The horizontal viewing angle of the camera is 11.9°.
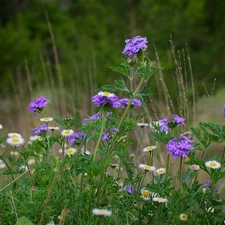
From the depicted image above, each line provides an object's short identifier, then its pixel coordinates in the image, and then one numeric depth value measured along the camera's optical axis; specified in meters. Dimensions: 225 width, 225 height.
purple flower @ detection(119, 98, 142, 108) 1.61
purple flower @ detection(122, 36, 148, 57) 1.53
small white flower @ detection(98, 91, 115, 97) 1.53
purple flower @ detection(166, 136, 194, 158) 1.52
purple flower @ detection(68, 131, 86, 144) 1.63
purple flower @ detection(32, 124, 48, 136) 1.63
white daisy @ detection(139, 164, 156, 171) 1.61
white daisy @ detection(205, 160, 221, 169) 1.52
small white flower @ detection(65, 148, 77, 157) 1.60
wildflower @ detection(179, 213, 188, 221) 1.48
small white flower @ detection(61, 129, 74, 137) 1.60
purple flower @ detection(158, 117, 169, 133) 1.60
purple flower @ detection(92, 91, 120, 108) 1.53
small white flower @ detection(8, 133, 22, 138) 1.62
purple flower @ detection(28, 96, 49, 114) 1.64
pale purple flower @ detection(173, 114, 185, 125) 1.58
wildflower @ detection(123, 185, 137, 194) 1.61
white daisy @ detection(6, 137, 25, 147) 1.57
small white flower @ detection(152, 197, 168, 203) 1.56
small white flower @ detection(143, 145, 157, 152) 1.65
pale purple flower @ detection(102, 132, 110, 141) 1.60
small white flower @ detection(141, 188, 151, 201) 1.59
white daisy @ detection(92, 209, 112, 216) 1.41
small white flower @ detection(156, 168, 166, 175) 1.68
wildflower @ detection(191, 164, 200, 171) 1.63
